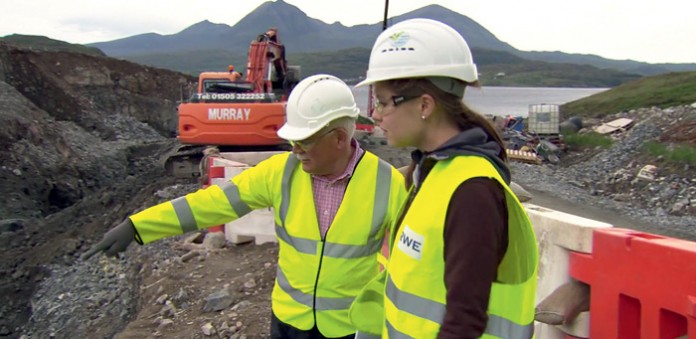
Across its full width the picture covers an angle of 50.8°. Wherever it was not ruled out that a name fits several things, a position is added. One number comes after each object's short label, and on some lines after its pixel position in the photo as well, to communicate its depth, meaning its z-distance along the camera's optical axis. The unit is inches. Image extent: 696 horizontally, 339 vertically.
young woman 80.2
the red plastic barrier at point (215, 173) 340.8
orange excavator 573.3
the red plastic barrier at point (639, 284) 120.0
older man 134.8
